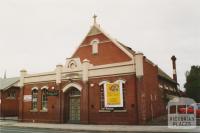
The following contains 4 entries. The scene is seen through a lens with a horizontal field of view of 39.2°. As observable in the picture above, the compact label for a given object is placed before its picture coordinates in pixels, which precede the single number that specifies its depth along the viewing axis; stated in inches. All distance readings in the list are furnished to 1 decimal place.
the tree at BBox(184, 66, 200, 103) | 2148.9
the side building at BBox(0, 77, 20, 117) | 1594.5
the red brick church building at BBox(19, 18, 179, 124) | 964.0
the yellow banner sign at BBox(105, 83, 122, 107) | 989.2
